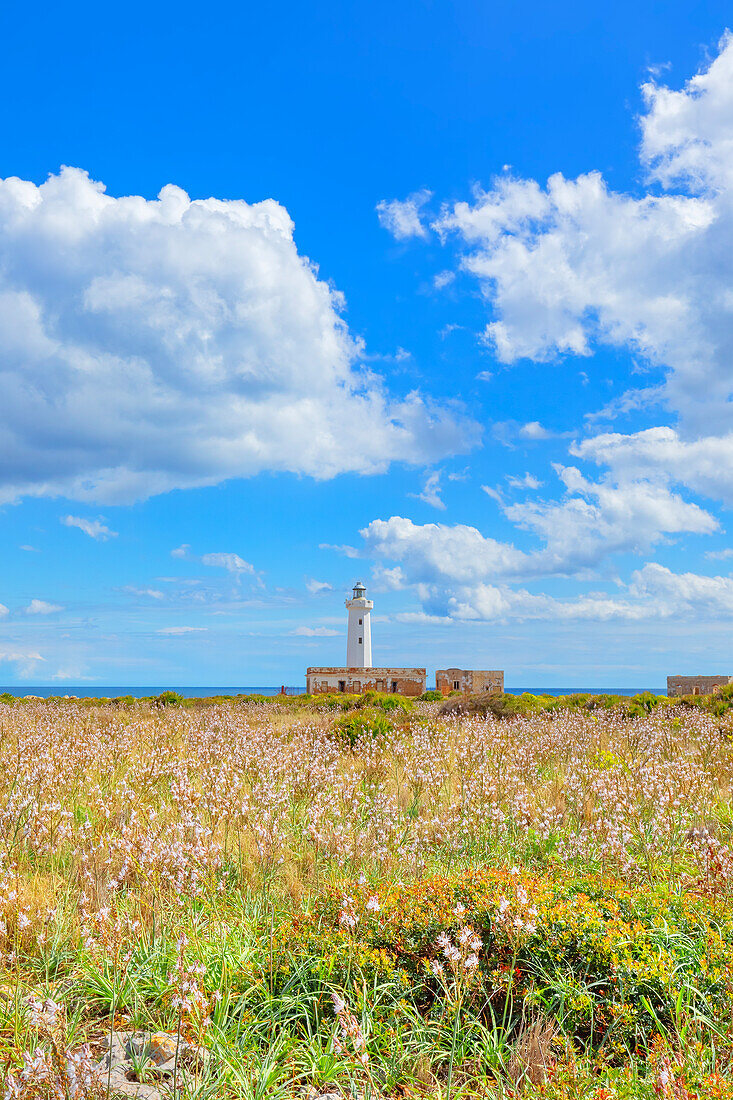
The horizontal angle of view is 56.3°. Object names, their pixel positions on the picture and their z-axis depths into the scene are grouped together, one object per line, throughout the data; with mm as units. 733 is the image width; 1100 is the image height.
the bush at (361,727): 12398
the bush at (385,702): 19262
